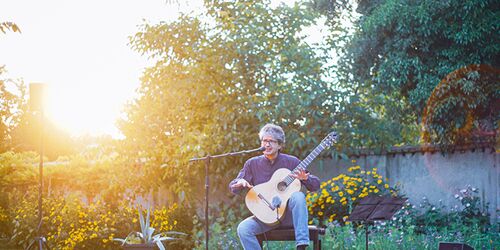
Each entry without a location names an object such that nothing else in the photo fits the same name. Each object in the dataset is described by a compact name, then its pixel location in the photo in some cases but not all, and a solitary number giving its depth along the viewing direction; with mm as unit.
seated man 5699
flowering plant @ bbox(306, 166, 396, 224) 9612
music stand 6148
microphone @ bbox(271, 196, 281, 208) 5916
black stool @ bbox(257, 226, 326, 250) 5914
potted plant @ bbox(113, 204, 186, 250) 8891
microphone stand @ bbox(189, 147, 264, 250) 6439
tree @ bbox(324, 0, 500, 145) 10703
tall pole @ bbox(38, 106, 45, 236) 7293
